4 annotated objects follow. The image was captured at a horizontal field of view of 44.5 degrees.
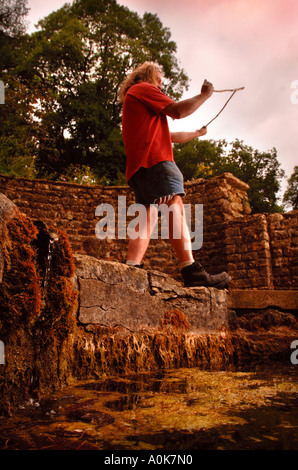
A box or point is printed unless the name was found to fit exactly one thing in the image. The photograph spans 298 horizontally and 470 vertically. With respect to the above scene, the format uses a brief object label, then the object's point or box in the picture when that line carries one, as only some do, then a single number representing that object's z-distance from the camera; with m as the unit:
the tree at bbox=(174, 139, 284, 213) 21.06
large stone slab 2.04
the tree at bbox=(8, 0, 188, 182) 18.42
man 2.61
